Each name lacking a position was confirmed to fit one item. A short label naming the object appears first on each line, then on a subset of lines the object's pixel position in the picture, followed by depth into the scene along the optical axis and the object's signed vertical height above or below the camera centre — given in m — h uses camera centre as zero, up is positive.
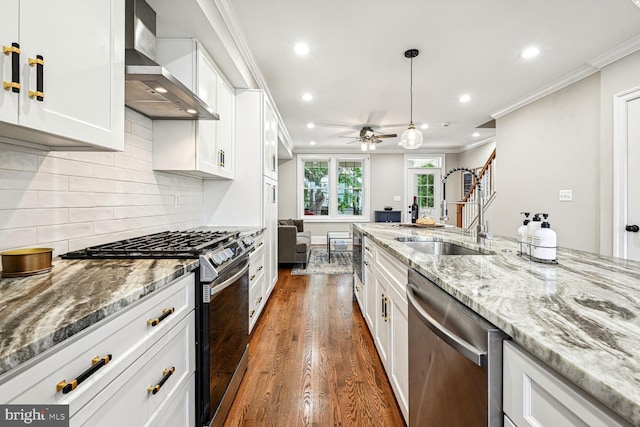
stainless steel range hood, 1.42 +0.68
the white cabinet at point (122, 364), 0.59 -0.39
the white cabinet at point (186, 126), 2.12 +0.65
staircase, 5.54 +0.39
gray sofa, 5.00 -0.61
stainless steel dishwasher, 0.71 -0.44
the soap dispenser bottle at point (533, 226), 1.42 -0.06
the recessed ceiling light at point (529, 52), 2.98 +1.67
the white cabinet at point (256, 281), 2.43 -0.62
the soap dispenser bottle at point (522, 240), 1.42 -0.13
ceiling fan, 5.33 +1.35
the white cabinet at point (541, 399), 0.46 -0.34
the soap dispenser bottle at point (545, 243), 1.24 -0.13
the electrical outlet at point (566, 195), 3.72 +0.23
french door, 8.28 +0.74
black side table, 8.09 -0.08
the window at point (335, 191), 8.26 +0.62
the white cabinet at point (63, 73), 0.83 +0.46
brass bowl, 1.00 -0.18
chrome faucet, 1.97 -0.08
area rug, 4.98 -0.96
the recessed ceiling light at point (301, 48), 2.86 +1.63
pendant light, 3.43 +0.88
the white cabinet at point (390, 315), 1.47 -0.63
